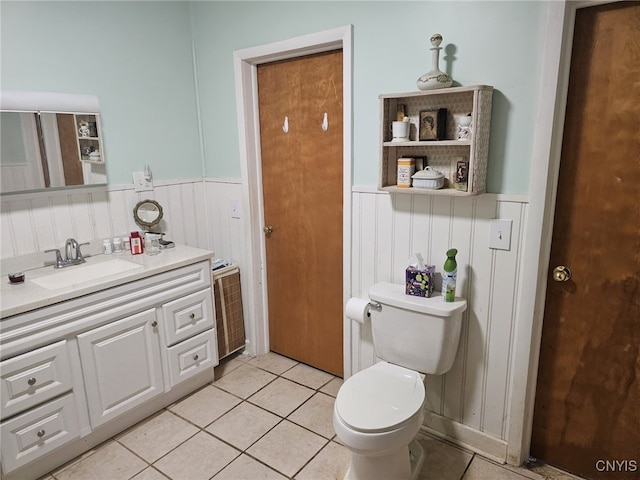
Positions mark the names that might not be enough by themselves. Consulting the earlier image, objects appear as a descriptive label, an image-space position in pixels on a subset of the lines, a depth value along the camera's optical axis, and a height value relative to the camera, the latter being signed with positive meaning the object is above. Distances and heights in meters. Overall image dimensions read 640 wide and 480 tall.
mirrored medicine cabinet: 1.96 +0.09
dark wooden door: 1.49 -0.44
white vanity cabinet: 1.68 -0.95
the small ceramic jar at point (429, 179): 1.77 -0.10
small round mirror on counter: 2.51 -0.33
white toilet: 1.54 -0.96
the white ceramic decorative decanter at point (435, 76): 1.68 +0.32
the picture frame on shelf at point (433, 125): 1.76 +0.13
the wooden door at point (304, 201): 2.30 -0.26
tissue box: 1.88 -0.56
